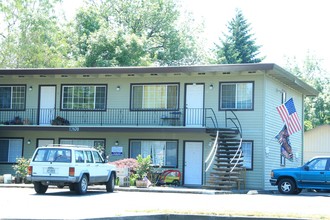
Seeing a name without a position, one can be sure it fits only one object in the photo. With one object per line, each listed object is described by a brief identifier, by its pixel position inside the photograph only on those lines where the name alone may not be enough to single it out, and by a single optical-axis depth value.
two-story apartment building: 28.97
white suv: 21.16
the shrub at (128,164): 28.20
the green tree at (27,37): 50.19
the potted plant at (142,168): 27.73
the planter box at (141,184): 26.69
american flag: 31.64
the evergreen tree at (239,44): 54.47
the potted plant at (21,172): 28.72
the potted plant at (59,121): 31.67
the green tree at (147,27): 54.34
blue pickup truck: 24.45
